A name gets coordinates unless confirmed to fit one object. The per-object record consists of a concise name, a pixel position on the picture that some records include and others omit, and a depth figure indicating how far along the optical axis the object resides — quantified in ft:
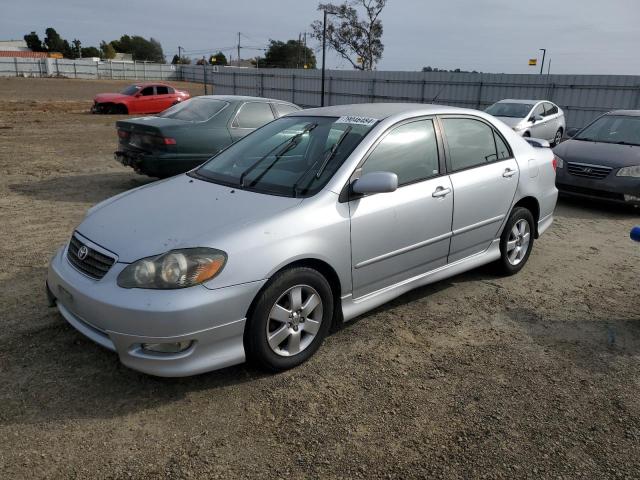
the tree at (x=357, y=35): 144.66
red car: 74.02
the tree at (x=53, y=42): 352.69
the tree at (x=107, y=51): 329.52
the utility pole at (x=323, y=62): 72.07
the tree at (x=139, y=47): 356.59
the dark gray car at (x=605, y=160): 25.08
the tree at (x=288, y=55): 244.50
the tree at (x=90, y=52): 342.64
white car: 45.65
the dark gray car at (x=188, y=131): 24.71
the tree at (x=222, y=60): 299.36
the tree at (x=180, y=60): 342.93
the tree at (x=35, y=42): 355.97
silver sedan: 9.27
